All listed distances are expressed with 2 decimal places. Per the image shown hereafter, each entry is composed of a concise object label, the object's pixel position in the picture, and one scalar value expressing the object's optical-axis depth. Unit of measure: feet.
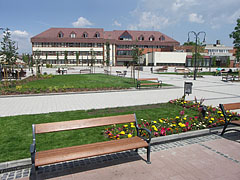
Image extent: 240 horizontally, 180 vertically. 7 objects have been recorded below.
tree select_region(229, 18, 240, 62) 144.32
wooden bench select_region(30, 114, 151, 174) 10.63
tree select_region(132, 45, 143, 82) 58.54
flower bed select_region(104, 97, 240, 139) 17.35
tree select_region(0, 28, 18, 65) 49.70
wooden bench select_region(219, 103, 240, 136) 17.14
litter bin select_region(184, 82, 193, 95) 31.42
